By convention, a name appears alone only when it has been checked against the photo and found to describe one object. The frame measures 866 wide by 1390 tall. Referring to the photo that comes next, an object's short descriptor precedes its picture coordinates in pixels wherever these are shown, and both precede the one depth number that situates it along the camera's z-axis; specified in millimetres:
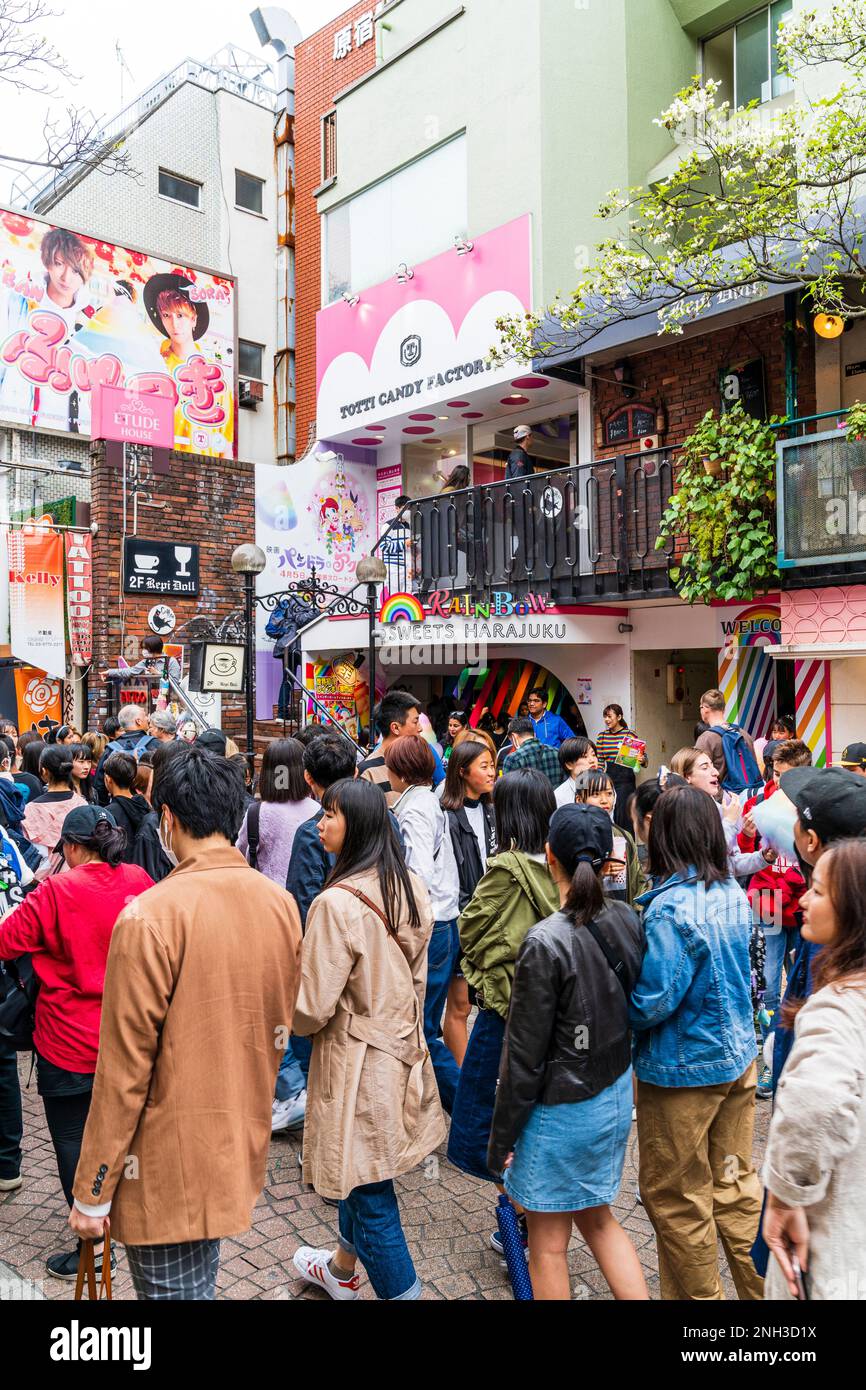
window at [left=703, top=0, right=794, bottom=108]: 11797
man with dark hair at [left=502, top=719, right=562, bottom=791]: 6414
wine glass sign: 12742
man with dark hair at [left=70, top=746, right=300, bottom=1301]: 2330
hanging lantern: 7899
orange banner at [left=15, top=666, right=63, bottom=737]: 13797
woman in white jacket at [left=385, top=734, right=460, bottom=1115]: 4375
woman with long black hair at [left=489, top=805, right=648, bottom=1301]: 2660
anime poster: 14734
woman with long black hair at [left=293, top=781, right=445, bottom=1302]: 2906
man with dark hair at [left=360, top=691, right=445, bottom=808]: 5535
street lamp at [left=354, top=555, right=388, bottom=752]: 10625
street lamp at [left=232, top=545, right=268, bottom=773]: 10203
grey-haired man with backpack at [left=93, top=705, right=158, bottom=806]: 7322
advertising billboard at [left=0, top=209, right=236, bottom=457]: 15656
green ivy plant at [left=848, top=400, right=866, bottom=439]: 6972
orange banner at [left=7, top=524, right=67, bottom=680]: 12453
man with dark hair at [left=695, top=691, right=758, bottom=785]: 5711
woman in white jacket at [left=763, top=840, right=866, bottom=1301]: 1855
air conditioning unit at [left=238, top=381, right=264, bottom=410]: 19500
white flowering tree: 6703
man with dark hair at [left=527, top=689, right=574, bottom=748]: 9867
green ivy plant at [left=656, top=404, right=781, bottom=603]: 8742
